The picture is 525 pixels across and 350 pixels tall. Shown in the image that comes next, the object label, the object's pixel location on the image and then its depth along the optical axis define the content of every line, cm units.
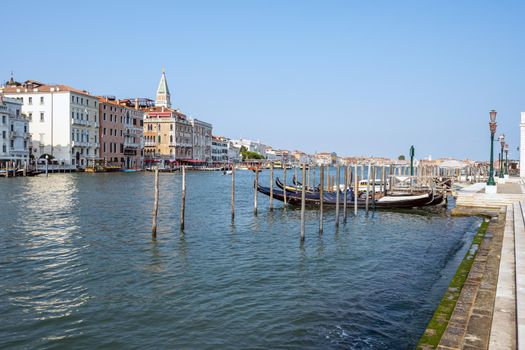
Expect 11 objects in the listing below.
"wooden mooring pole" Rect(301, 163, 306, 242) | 1302
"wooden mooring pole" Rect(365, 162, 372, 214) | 2002
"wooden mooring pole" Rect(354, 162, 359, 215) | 2019
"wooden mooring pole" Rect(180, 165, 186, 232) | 1448
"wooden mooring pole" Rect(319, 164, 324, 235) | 1449
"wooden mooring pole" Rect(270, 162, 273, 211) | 2132
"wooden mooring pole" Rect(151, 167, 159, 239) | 1293
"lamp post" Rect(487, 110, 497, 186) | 1766
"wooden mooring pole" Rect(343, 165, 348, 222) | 1950
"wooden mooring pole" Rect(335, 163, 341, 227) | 1606
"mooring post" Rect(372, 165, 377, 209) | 2114
